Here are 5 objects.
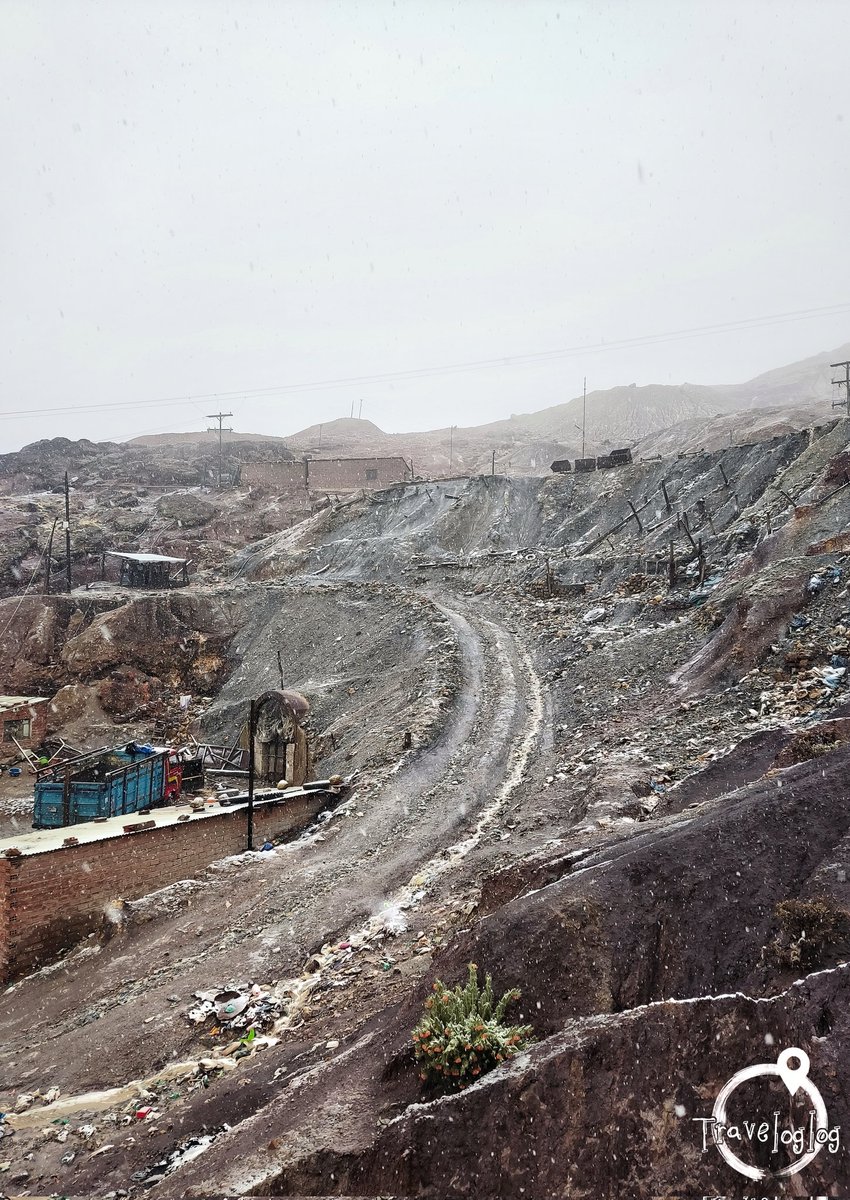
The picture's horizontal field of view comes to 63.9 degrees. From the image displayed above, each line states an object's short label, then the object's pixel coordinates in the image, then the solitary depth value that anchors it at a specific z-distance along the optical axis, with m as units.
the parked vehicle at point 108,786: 17.92
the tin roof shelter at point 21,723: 26.75
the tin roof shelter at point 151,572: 42.41
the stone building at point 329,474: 56.94
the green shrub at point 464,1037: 5.20
